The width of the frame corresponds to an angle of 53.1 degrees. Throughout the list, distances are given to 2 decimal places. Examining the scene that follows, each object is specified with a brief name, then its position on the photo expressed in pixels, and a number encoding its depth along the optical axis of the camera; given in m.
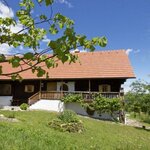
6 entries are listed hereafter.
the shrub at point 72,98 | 13.76
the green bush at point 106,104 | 12.76
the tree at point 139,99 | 11.26
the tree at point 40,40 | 1.57
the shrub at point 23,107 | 14.15
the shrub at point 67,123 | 8.60
